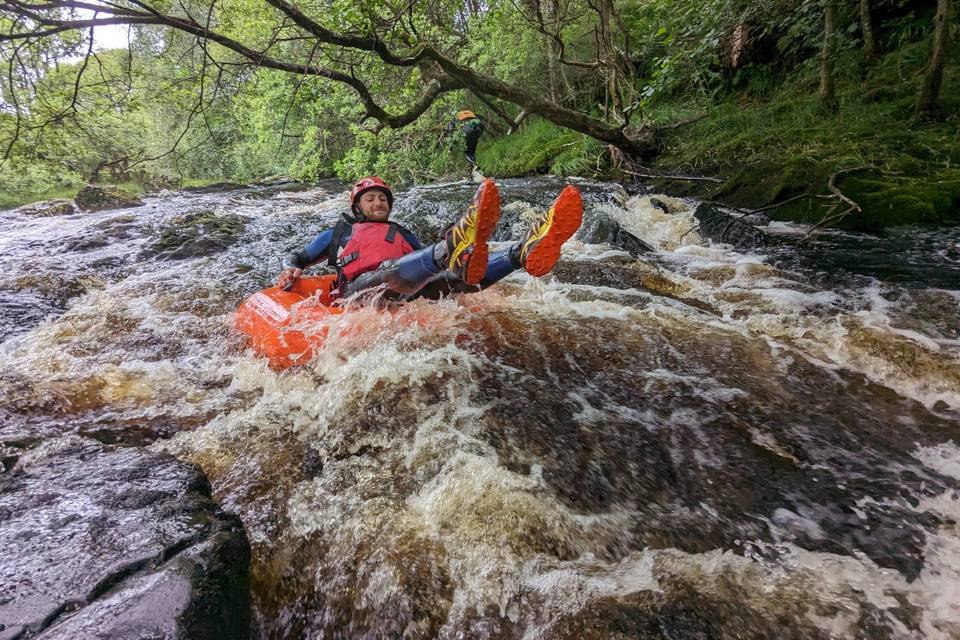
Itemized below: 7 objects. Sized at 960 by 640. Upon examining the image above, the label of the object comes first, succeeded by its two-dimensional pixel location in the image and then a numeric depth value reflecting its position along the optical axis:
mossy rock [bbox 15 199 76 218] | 9.61
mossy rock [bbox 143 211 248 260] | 5.84
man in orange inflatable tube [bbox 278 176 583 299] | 2.41
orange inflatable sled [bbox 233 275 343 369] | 2.86
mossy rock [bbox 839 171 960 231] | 3.81
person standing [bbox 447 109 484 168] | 9.94
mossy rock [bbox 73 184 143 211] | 10.18
